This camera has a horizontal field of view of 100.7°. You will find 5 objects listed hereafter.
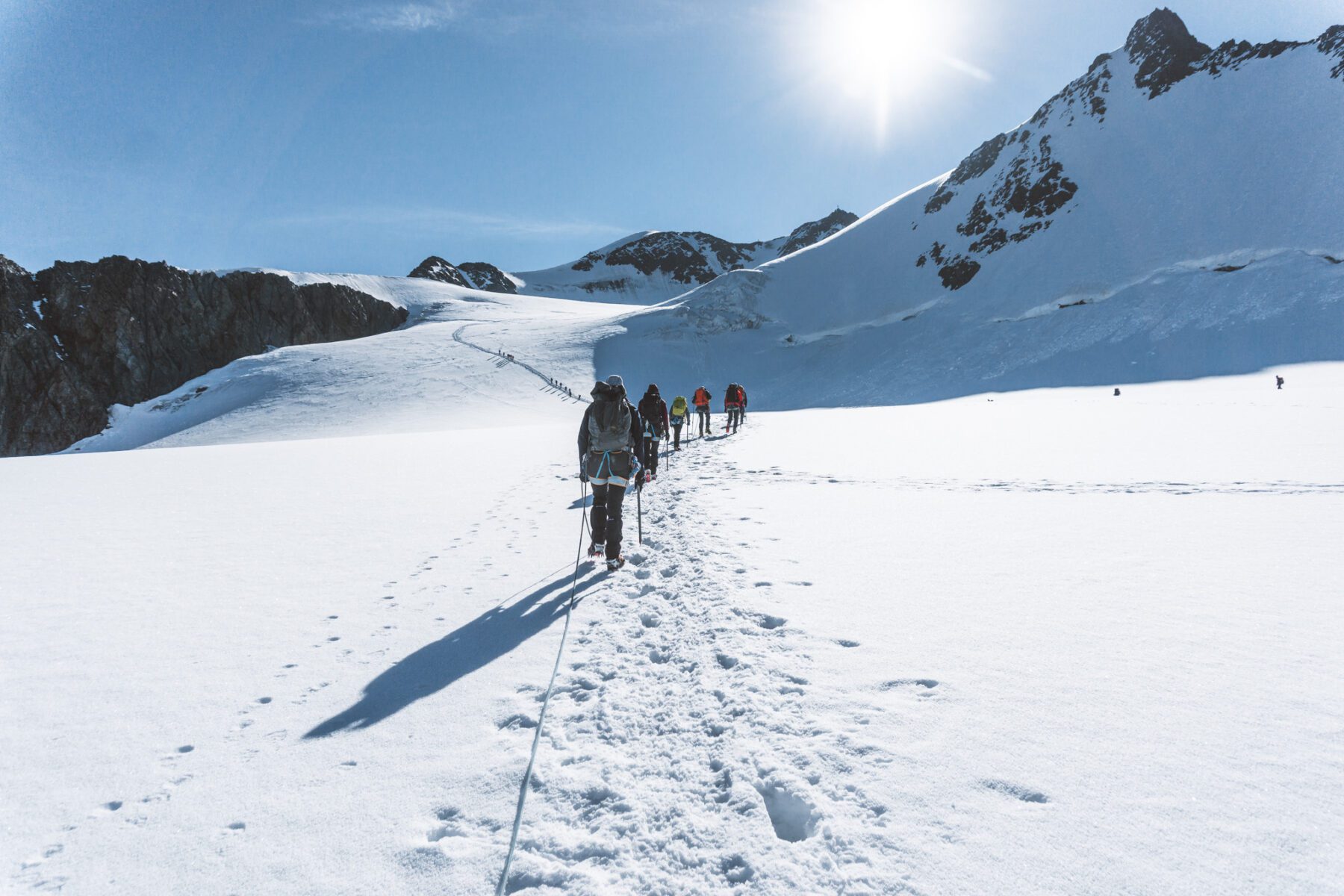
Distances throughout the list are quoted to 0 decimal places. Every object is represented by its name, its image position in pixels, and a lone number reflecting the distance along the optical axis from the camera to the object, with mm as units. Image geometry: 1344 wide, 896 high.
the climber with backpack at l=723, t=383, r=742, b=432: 21703
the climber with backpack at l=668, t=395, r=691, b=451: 17734
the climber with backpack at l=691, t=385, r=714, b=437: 20984
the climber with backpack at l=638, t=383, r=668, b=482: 12383
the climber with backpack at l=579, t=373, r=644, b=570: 6703
